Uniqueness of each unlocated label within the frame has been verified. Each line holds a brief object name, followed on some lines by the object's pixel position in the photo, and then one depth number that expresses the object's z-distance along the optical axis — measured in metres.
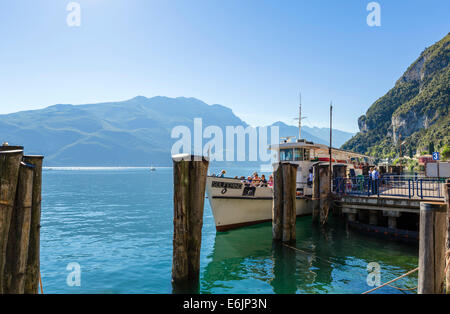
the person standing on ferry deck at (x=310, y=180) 19.74
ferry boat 16.11
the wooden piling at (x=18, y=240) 5.09
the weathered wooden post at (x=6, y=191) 4.80
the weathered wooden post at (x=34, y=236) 5.52
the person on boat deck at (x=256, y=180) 18.88
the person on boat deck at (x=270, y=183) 19.56
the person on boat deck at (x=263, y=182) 18.67
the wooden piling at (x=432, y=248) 5.49
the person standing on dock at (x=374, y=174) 18.58
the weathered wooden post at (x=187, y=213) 7.62
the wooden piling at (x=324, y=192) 16.19
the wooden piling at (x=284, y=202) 13.10
